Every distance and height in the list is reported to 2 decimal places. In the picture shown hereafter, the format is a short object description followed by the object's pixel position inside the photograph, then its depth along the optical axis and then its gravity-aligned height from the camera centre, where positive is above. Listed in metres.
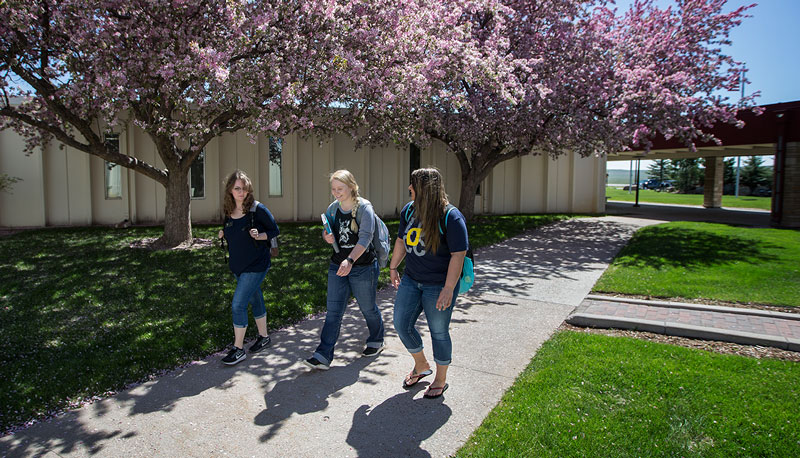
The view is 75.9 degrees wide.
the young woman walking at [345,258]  4.31 -0.55
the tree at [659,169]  61.59 +3.36
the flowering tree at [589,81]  13.14 +3.04
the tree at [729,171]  44.94 +2.25
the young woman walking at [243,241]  4.56 -0.42
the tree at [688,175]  49.75 +2.02
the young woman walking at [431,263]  3.65 -0.50
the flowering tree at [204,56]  7.77 +2.28
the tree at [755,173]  44.50 +2.00
